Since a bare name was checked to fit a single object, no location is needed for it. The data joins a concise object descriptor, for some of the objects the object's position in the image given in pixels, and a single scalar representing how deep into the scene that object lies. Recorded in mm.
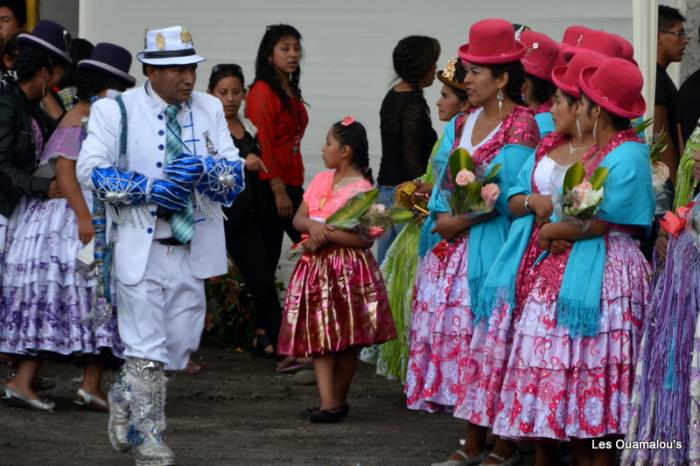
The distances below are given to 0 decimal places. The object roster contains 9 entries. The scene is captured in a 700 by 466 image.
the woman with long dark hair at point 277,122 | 19703
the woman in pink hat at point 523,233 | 12742
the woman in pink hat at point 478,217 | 13820
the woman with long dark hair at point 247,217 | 19406
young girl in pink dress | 15773
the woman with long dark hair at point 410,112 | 18672
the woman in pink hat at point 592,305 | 12227
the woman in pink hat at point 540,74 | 14203
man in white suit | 13156
